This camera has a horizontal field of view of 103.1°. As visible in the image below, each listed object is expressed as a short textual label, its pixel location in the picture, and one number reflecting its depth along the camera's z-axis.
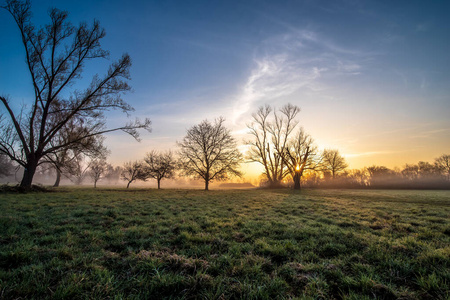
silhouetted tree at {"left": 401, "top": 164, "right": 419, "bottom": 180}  69.01
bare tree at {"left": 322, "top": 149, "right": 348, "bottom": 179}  56.03
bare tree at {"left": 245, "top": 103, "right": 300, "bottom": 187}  39.66
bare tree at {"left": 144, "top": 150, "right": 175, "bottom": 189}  40.56
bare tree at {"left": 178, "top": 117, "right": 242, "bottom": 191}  34.06
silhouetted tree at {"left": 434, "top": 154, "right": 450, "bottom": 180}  64.12
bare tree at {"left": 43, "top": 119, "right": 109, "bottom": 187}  20.16
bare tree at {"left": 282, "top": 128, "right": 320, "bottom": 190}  33.88
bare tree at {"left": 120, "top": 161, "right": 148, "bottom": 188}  40.34
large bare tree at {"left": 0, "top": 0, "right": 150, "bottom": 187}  17.23
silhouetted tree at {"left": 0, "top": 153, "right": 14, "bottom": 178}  46.47
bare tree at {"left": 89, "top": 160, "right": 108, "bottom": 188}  50.06
